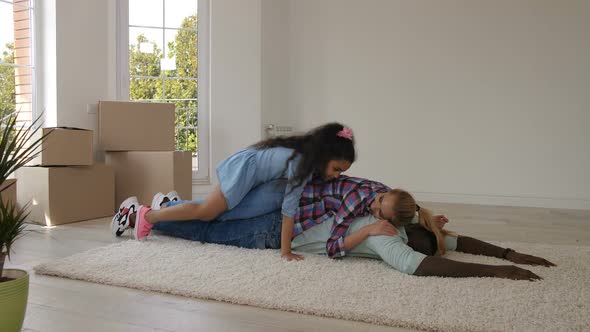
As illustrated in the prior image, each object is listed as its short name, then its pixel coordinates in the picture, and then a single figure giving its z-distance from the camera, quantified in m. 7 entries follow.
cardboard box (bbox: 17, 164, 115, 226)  2.99
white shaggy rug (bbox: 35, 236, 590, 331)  1.42
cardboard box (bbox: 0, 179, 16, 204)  2.82
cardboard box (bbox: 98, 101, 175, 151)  3.52
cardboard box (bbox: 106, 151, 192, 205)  3.42
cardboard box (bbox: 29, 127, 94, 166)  3.00
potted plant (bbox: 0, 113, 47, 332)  1.10
